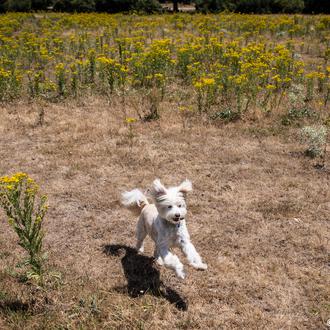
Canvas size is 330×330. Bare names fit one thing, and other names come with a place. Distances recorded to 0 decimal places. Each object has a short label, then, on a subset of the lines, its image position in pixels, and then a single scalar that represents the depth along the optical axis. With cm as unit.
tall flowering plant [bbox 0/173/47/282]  369
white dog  379
